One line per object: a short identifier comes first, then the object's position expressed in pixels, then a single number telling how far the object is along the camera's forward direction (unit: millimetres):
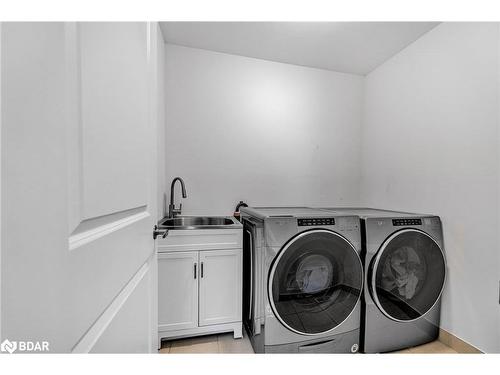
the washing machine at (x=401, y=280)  1554
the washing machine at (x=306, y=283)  1422
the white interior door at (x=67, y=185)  351
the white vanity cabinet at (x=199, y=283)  1578
